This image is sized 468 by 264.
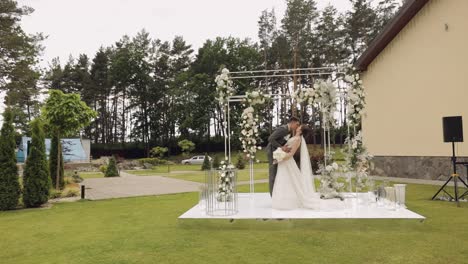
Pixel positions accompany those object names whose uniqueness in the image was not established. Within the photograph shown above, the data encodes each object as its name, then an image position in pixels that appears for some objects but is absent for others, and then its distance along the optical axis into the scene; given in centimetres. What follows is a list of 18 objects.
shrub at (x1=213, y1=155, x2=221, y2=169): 2408
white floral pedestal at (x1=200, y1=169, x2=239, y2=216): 664
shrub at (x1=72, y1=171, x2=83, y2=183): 1685
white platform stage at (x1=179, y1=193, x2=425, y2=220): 584
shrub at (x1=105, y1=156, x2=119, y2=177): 2069
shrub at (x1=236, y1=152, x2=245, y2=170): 2530
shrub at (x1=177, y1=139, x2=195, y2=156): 3497
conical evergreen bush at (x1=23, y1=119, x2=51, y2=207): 899
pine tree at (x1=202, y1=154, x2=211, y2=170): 2393
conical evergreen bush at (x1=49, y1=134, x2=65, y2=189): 1338
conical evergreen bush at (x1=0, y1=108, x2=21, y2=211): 853
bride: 662
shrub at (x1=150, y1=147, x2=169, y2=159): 3350
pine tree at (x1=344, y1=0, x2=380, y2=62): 2966
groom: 726
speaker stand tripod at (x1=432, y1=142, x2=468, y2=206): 779
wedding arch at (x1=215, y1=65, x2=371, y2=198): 805
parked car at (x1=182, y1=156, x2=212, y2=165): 3384
